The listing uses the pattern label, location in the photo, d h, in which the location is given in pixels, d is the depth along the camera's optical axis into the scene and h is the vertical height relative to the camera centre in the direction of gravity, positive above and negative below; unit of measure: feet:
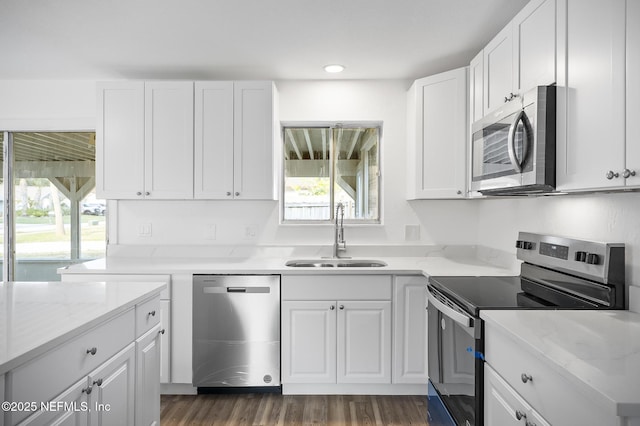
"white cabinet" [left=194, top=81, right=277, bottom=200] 9.57 +1.83
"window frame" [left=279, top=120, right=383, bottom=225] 10.78 +1.44
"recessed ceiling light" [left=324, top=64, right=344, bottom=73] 9.61 +3.62
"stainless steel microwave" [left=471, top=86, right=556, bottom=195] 5.16 +1.01
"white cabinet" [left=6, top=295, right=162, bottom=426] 3.51 -1.84
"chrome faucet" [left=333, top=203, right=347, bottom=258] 10.27 -0.67
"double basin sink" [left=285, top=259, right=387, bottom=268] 9.90 -1.30
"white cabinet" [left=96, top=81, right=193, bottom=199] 9.61 +1.79
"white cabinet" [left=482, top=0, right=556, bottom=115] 5.32 +2.50
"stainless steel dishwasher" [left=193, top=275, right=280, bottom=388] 8.53 -2.53
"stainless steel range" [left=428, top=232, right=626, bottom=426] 5.08 -1.23
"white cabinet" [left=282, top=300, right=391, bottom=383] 8.58 -2.82
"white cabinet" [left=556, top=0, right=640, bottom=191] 3.94 +1.36
